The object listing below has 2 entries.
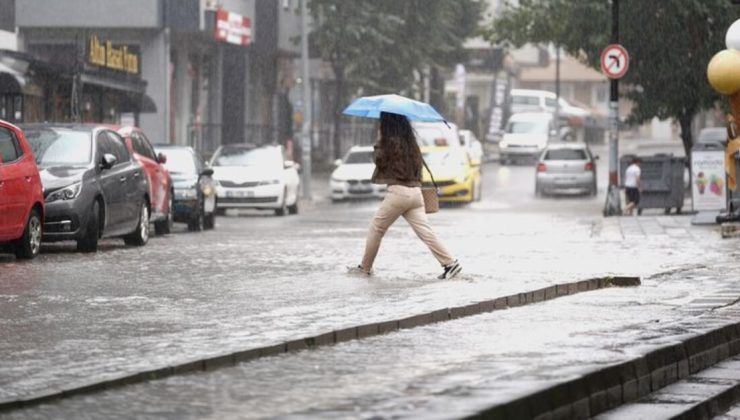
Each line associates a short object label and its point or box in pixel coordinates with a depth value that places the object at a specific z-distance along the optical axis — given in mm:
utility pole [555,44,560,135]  84606
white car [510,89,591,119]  101125
